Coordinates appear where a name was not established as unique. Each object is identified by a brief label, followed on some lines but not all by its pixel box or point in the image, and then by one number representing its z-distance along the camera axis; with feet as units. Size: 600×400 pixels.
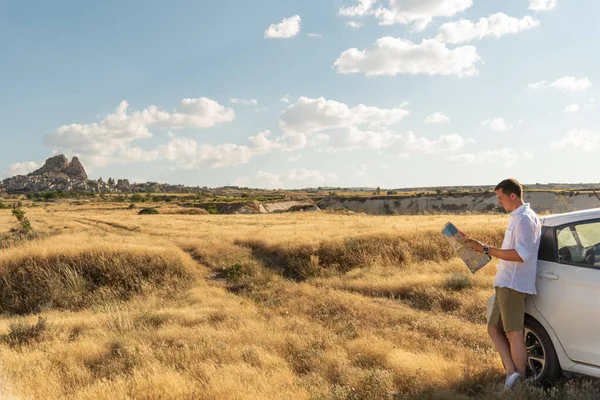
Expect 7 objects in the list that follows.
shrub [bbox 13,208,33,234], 92.89
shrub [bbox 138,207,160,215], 209.54
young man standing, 16.01
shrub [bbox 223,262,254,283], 48.83
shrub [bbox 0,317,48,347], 27.86
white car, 15.14
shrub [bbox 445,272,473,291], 35.55
